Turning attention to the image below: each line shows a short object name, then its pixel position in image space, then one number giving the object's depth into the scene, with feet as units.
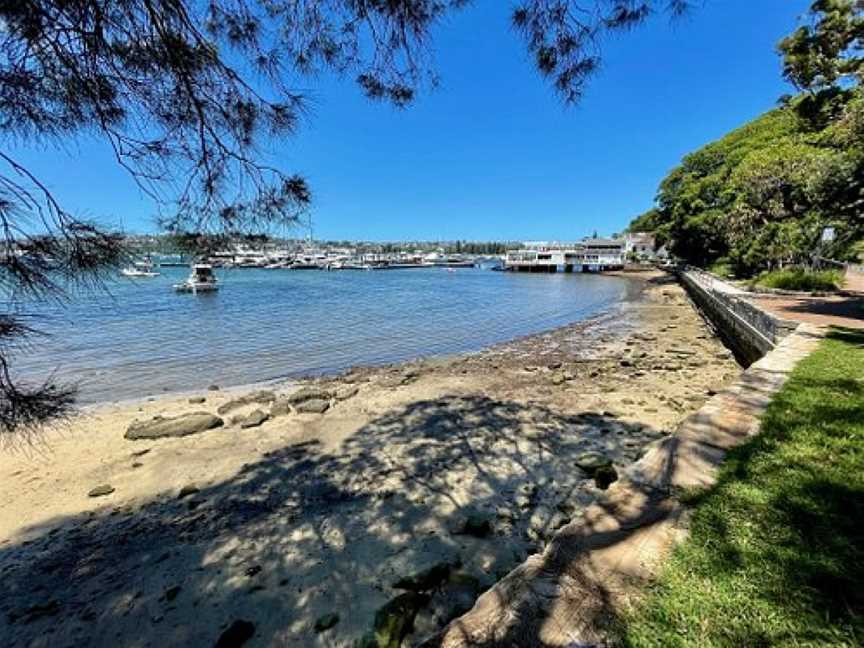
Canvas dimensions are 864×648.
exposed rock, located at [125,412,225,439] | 24.38
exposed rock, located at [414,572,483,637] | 10.08
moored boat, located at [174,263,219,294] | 114.21
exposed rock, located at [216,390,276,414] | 28.76
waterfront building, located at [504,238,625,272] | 249.34
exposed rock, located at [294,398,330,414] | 27.84
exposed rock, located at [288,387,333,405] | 29.96
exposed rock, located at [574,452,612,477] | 17.98
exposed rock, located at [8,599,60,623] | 11.67
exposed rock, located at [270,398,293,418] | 27.66
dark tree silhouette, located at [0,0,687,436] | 6.17
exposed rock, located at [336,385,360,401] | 31.02
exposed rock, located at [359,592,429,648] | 9.12
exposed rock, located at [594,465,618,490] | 16.55
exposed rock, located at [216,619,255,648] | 10.16
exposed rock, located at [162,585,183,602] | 11.96
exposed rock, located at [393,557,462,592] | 11.31
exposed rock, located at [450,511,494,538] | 13.98
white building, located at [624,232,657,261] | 307.85
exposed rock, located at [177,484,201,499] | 18.02
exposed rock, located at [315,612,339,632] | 10.55
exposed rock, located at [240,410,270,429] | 25.84
